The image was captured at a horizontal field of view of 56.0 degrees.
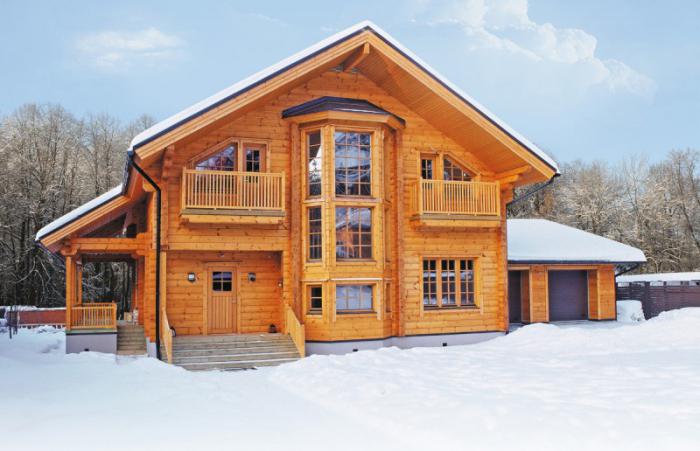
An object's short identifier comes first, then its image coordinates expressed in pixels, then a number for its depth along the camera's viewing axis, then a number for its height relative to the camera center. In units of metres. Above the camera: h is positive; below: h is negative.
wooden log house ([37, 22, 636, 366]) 16.02 +1.54
